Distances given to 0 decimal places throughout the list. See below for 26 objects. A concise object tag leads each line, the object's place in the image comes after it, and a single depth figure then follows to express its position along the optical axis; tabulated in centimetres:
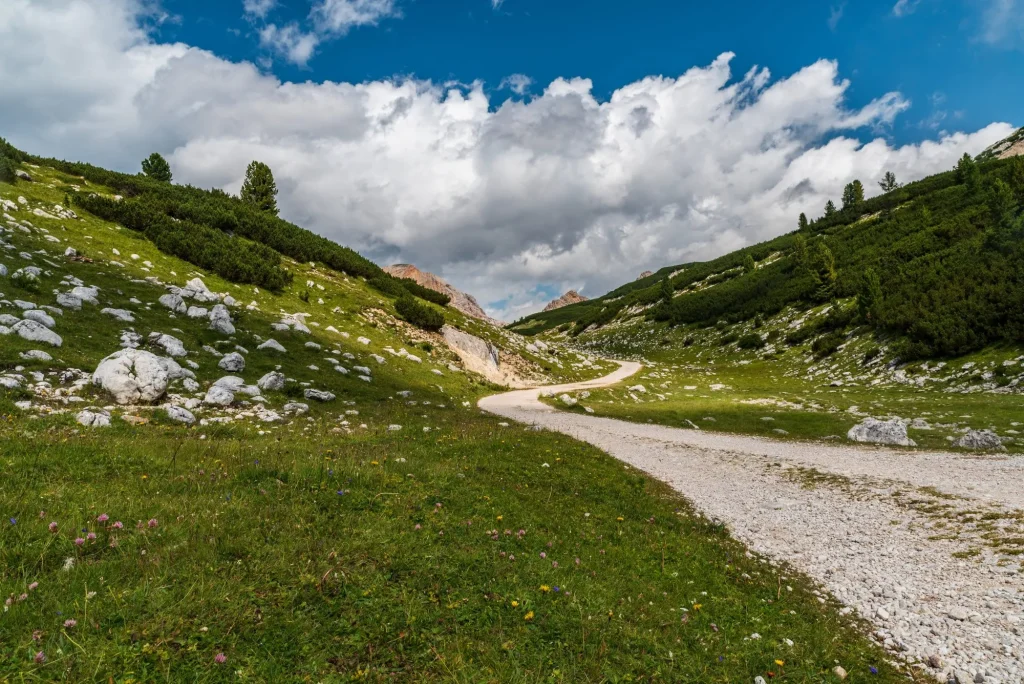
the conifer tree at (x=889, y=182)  14734
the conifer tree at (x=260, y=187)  7006
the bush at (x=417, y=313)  4625
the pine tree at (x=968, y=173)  7856
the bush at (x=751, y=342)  6875
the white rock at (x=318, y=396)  2112
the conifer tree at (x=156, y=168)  6694
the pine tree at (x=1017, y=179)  6073
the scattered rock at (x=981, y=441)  2095
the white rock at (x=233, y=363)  2133
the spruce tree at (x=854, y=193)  13638
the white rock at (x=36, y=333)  1692
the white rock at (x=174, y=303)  2597
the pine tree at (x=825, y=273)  7308
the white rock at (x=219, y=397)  1727
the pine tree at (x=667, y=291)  11947
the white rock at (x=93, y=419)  1198
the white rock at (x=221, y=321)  2572
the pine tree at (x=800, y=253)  9019
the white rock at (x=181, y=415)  1458
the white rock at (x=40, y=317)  1814
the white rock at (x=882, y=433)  2294
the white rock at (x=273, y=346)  2569
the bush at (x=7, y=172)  3372
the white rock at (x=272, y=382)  2053
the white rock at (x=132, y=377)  1535
